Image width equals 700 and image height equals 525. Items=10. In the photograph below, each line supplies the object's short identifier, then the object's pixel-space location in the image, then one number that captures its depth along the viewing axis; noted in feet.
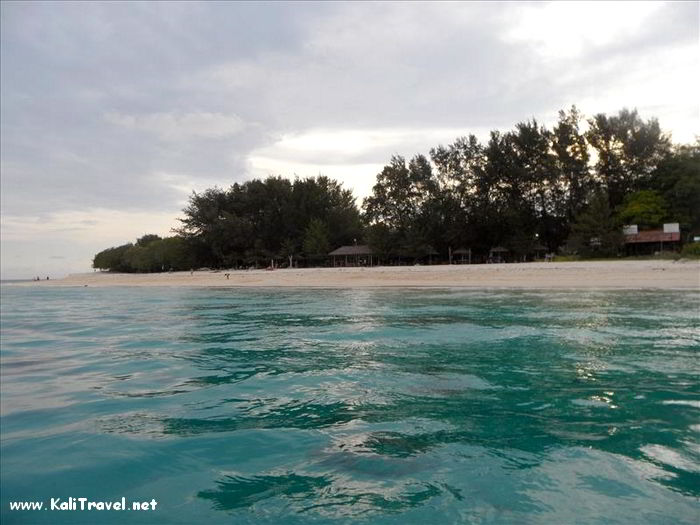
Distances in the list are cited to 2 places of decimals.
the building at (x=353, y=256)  190.04
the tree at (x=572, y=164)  165.89
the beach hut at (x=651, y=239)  140.87
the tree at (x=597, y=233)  136.46
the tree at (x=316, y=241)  197.88
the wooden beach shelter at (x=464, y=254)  174.50
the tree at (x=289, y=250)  201.46
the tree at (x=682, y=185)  145.28
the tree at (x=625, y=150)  162.09
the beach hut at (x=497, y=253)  167.63
